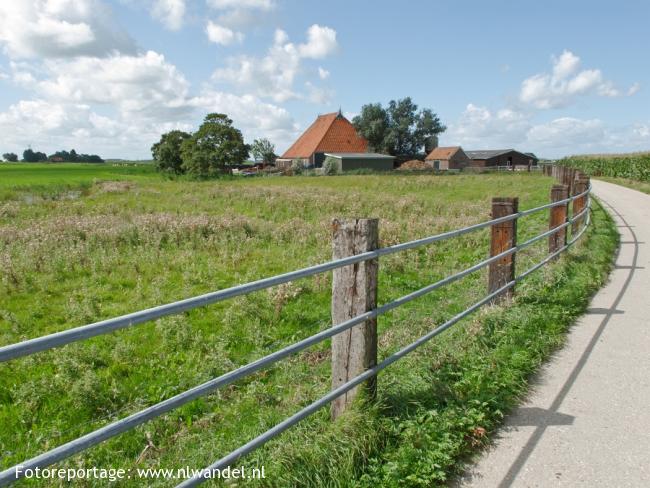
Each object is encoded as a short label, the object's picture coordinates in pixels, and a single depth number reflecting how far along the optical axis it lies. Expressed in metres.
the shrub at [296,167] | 61.74
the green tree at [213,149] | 55.66
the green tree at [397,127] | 75.56
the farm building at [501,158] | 80.75
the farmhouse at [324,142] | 66.88
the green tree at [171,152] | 66.25
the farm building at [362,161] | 61.91
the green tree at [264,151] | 95.62
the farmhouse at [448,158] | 78.19
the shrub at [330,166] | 58.79
